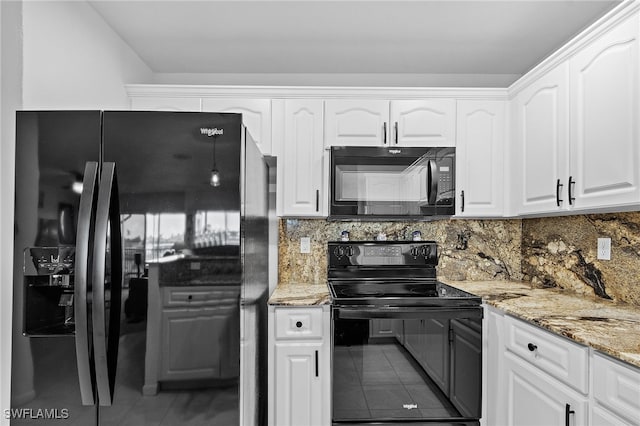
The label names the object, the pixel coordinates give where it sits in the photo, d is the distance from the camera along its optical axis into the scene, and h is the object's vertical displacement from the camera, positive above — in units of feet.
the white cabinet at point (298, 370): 6.72 -2.74
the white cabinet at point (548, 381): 4.03 -2.09
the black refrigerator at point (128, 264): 4.25 -0.57
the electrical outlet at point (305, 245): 8.85 -0.70
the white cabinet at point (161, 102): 7.84 +2.30
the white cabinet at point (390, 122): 7.92 +1.95
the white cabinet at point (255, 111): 7.86 +2.14
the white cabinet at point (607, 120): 4.94 +1.38
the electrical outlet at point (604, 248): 6.57 -0.54
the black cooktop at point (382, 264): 8.62 -1.10
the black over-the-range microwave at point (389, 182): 7.54 +0.68
